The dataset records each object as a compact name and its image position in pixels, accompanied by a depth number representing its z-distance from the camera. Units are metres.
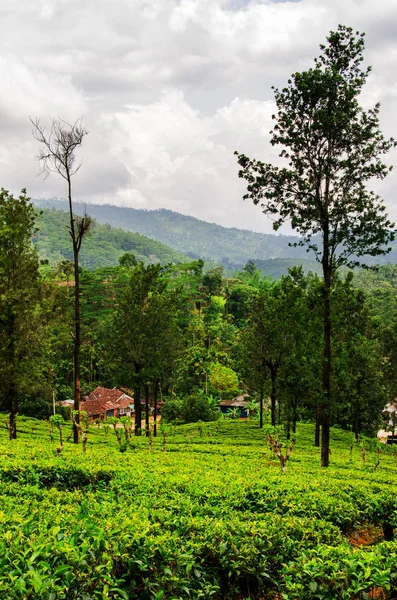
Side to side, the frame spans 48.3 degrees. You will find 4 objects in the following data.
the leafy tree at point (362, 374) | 25.22
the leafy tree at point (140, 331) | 25.16
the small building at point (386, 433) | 35.26
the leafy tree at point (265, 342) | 25.78
